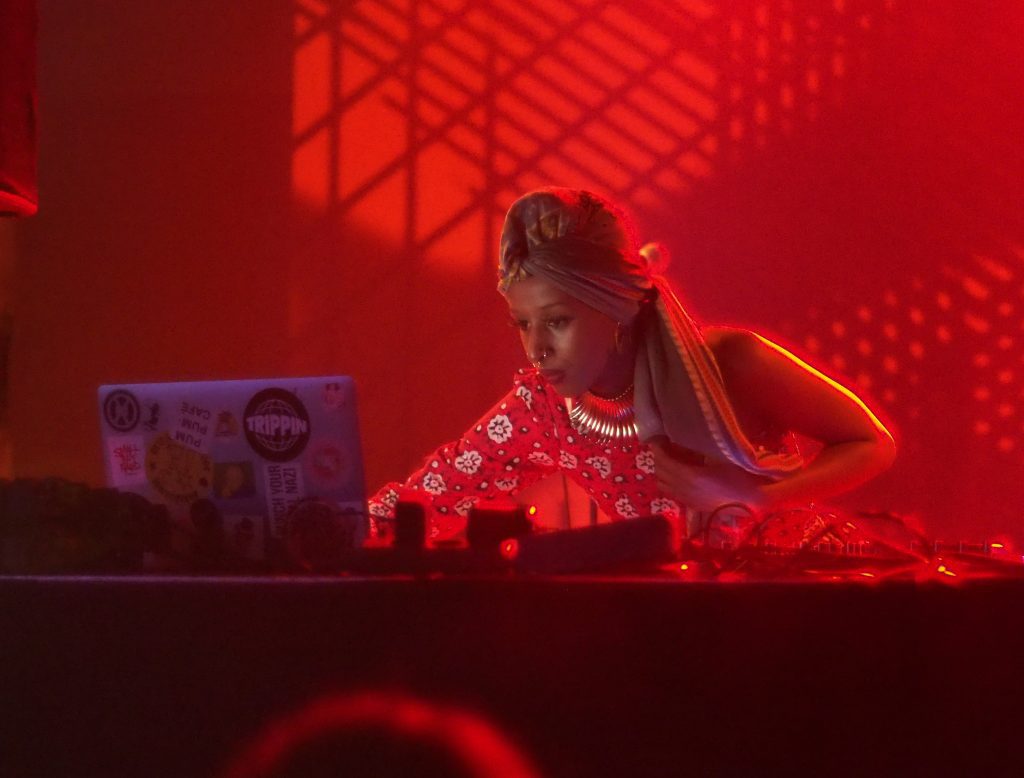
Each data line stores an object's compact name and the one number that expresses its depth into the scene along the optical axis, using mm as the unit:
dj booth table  3577
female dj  4319
